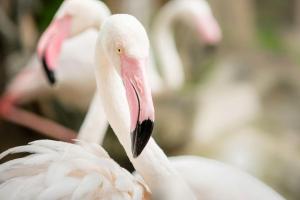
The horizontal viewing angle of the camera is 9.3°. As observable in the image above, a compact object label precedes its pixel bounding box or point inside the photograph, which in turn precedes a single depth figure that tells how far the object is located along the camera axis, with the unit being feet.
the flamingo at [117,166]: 6.90
